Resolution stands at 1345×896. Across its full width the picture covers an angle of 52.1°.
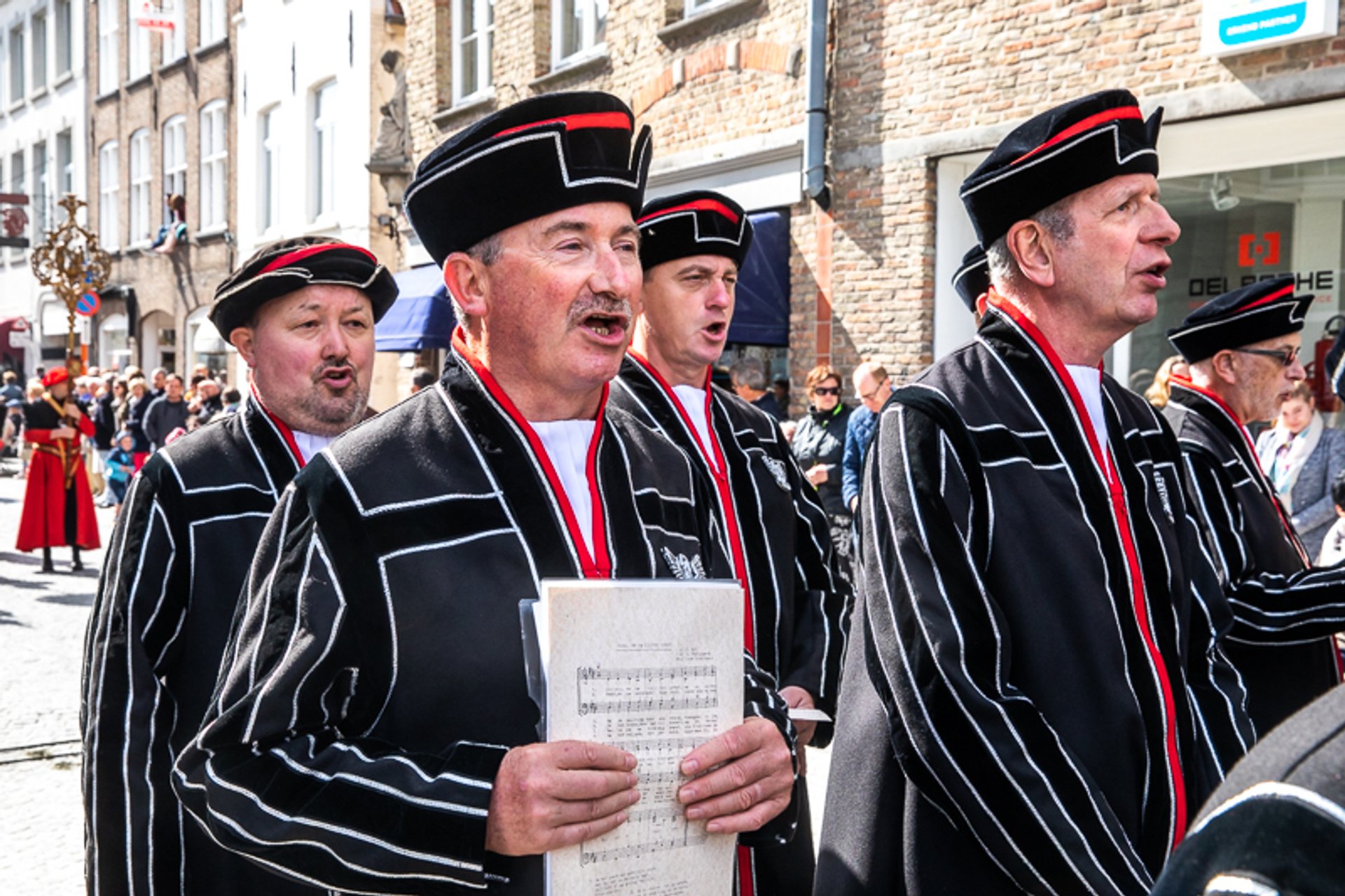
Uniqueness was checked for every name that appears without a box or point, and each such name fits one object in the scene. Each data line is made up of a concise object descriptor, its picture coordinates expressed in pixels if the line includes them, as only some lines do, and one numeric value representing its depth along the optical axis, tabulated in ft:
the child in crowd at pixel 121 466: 51.98
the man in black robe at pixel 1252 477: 10.50
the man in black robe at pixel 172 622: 8.35
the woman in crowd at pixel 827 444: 27.60
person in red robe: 39.70
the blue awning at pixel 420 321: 46.14
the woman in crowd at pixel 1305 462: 21.35
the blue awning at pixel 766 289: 37.63
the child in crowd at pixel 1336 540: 18.16
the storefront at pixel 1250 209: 27.14
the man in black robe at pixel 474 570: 5.27
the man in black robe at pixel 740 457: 10.25
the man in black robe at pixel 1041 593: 6.75
